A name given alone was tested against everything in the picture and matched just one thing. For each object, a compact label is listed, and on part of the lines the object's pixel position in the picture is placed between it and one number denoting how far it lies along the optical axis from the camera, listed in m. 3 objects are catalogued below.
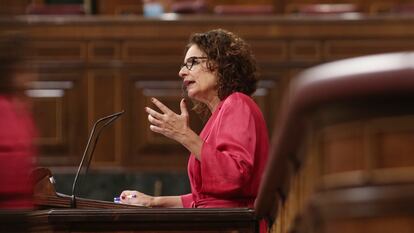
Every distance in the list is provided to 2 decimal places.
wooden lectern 6.88
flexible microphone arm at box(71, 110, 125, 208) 7.52
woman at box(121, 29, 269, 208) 7.45
